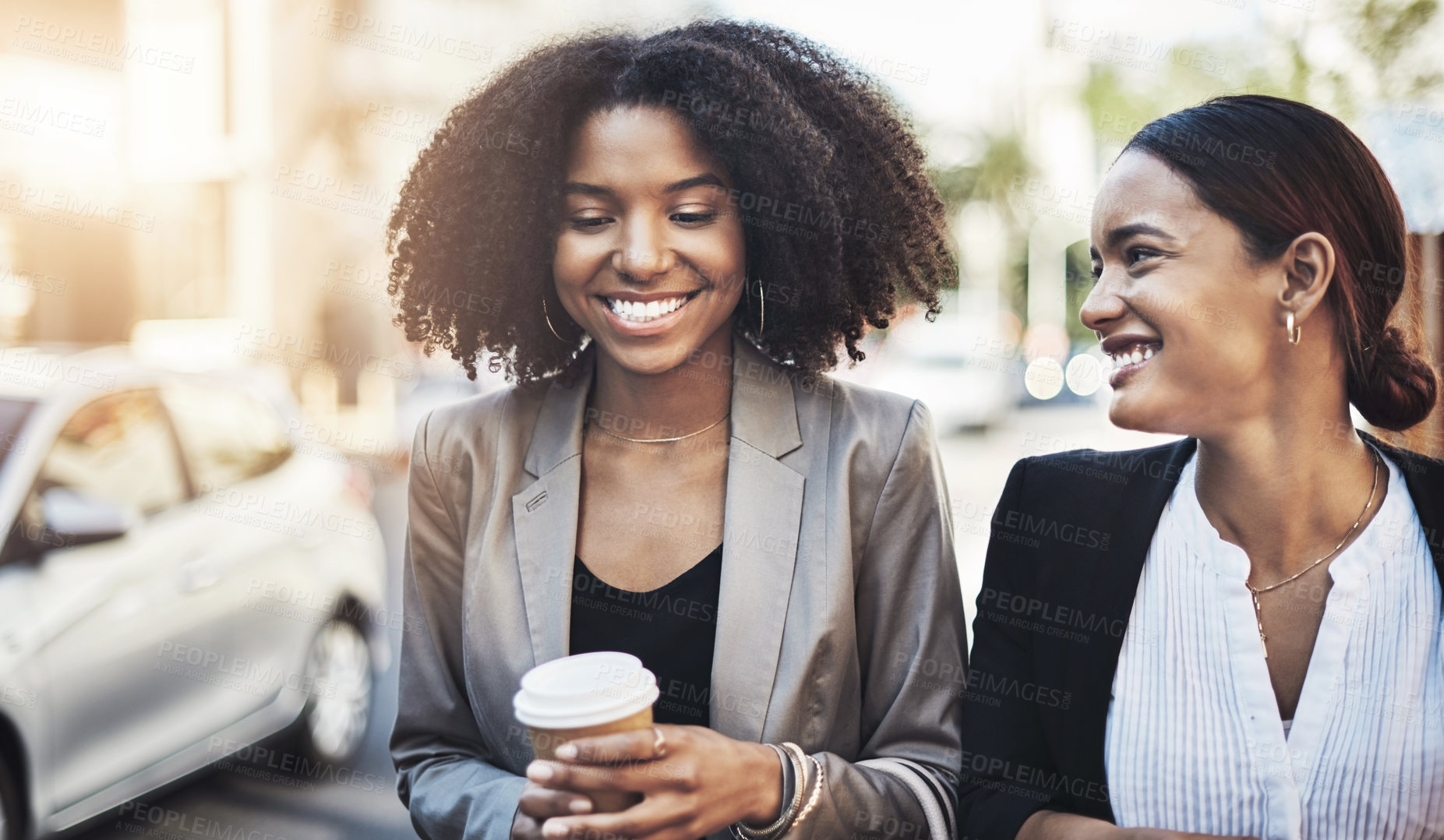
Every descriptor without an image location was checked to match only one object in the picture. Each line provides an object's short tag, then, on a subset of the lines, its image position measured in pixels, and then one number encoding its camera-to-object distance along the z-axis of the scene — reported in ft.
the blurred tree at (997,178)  78.12
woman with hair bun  5.67
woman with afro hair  6.79
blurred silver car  12.80
